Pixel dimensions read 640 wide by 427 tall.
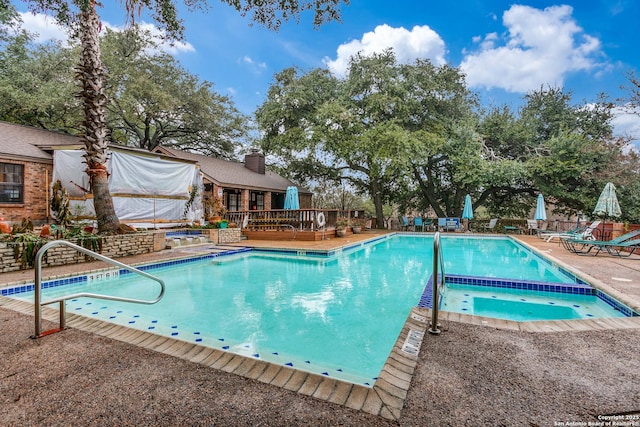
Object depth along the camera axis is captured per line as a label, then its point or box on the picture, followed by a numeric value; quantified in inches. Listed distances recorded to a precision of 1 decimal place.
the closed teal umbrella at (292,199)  625.6
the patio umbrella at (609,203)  474.3
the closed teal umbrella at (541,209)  623.5
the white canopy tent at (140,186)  448.1
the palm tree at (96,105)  205.6
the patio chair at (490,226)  743.7
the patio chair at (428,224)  798.3
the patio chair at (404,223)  802.8
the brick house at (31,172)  410.6
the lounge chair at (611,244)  333.7
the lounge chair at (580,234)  407.2
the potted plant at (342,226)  597.6
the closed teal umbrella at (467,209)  709.9
